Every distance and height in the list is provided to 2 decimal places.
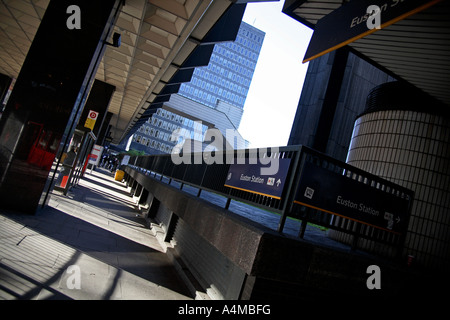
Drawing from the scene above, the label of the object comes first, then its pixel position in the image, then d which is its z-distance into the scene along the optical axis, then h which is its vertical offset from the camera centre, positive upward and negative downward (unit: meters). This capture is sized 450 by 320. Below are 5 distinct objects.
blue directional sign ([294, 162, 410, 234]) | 3.22 +0.36
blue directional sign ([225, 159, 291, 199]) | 3.28 +0.27
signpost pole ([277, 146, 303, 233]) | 3.10 +0.27
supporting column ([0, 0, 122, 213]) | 5.35 +0.80
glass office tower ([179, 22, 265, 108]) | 114.26 +49.47
